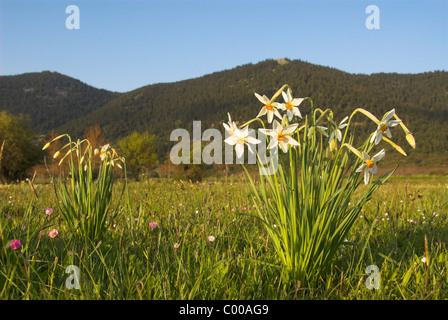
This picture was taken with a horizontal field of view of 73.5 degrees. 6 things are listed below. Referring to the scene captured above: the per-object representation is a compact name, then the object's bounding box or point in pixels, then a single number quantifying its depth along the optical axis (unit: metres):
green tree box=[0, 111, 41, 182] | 36.25
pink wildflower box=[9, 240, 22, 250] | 2.03
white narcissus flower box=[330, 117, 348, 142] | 2.09
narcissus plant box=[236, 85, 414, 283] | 2.14
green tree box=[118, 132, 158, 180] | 65.62
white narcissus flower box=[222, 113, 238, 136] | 2.06
